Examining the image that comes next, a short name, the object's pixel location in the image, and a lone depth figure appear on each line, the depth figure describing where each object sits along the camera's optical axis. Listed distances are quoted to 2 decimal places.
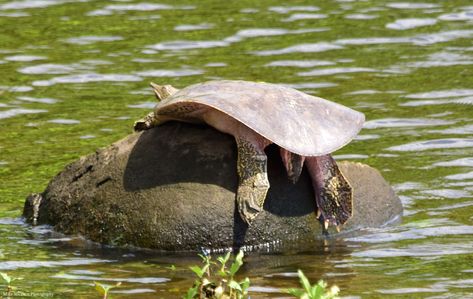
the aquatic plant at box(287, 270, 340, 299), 10.01
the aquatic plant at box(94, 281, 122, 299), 11.04
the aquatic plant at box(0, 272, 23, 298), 11.43
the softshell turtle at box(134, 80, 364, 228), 14.39
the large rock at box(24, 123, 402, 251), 14.61
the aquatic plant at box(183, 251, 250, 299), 10.83
